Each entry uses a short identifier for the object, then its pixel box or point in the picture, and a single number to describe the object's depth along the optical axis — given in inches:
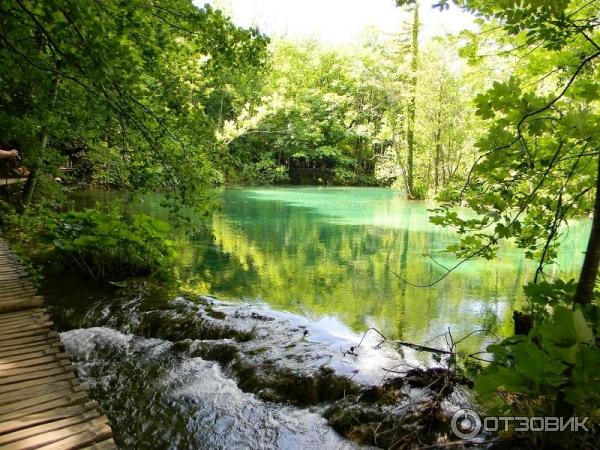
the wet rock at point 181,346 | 194.1
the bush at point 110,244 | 269.0
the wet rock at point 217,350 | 187.0
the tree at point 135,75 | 109.5
